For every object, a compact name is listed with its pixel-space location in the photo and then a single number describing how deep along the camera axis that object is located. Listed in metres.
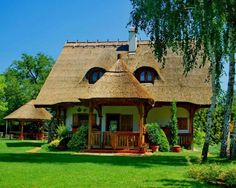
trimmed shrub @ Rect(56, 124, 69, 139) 16.60
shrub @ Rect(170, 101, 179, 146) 16.48
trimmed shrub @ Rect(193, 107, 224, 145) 21.24
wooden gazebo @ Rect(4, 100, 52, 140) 25.95
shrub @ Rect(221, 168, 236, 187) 6.73
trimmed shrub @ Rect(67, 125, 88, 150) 15.10
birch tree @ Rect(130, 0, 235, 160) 8.99
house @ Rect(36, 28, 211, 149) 14.80
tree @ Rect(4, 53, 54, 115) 36.63
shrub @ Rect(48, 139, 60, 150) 15.80
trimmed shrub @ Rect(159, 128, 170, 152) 15.50
